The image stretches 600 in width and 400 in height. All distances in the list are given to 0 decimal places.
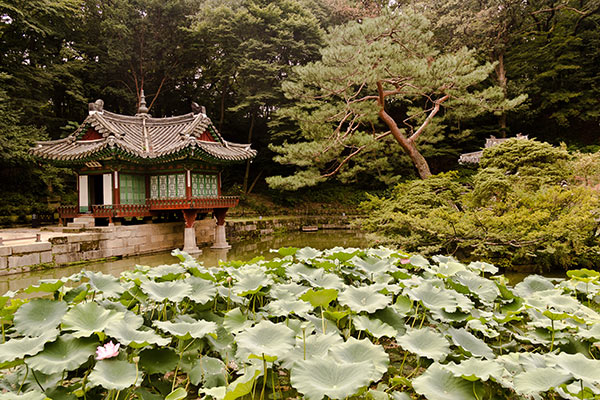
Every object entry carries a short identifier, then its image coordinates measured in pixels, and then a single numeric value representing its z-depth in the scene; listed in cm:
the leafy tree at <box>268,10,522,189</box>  968
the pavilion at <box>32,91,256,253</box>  1021
